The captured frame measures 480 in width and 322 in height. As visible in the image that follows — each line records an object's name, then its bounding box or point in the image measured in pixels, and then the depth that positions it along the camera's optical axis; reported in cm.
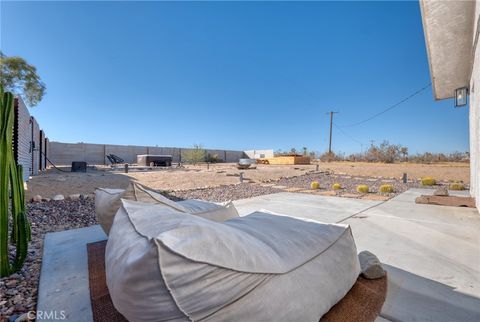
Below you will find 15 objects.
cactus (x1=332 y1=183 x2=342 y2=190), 732
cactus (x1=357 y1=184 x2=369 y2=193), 668
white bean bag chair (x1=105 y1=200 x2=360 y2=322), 74
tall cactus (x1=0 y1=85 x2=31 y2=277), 179
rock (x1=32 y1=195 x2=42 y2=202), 467
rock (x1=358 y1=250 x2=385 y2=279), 165
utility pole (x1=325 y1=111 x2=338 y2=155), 2539
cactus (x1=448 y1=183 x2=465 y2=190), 709
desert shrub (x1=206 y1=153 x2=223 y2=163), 2464
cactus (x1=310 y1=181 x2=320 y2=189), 749
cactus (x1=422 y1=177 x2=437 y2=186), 838
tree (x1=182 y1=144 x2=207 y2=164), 2173
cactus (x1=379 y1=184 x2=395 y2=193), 666
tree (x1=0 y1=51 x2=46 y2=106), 1610
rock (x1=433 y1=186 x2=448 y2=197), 507
